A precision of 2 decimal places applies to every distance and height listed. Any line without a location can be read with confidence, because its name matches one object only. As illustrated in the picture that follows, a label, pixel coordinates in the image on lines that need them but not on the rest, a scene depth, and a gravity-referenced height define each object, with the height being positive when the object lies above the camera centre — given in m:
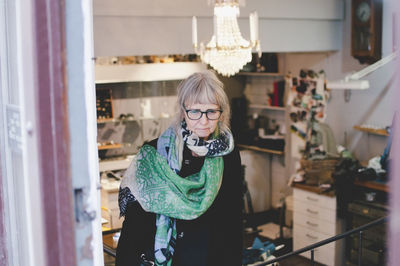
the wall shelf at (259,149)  7.29 -0.86
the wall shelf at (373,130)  5.54 -0.47
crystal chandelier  3.93 +0.36
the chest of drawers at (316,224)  5.59 -1.49
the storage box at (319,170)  5.68 -0.90
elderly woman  2.13 -0.43
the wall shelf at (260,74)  7.38 +0.20
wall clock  5.54 +0.60
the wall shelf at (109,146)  6.88 -0.74
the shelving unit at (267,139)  7.37 -0.72
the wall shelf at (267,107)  7.34 -0.27
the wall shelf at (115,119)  6.89 -0.40
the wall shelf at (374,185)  5.14 -0.97
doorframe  1.16 -0.09
